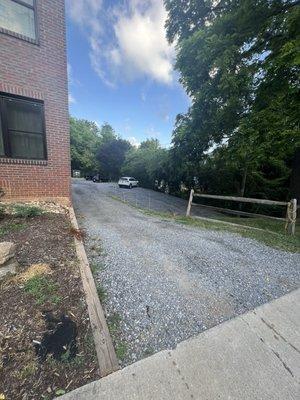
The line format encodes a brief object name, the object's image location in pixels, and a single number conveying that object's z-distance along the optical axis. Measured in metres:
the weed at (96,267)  3.35
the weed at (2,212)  4.77
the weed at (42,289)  2.47
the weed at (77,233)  4.34
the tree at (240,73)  6.64
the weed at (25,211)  4.94
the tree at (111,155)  42.06
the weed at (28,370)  1.67
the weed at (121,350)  1.94
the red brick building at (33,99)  5.63
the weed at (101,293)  2.69
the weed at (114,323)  2.21
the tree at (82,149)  46.38
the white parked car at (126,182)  27.48
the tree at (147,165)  26.36
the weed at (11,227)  4.13
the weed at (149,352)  1.99
